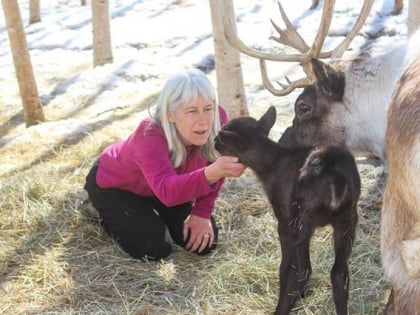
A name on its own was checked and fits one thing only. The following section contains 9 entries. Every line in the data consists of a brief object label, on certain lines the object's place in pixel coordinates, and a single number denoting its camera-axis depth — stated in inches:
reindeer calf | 115.5
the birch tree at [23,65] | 261.6
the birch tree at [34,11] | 505.7
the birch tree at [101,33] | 362.3
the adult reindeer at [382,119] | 96.9
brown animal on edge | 95.3
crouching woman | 139.6
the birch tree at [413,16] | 191.3
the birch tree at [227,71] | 219.9
